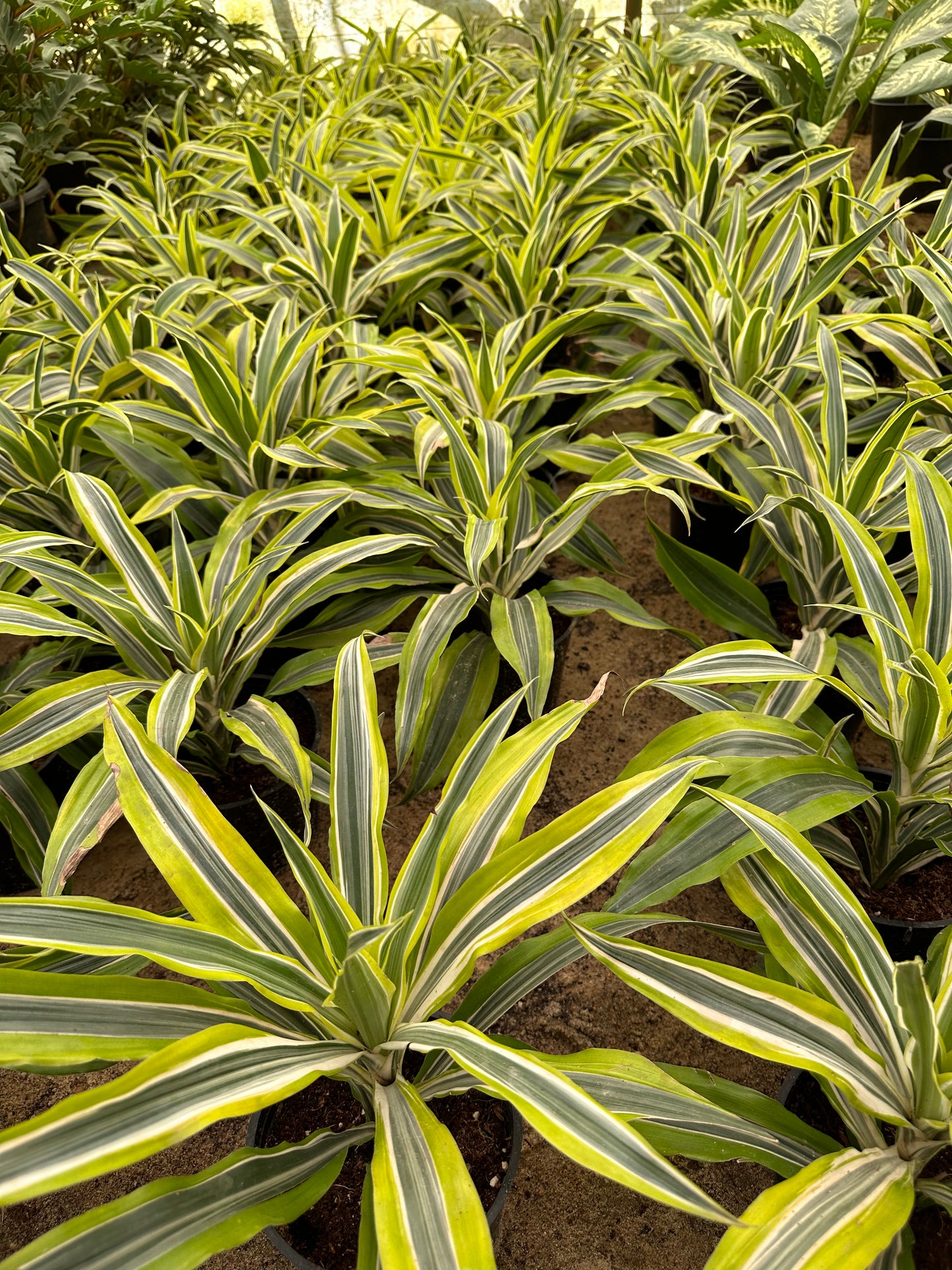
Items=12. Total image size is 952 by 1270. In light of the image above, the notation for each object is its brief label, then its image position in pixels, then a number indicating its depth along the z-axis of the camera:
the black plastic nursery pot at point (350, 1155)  0.83
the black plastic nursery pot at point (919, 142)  2.85
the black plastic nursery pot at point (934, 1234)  0.78
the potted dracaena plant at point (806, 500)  1.20
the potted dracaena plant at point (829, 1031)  0.60
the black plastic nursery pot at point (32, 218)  2.81
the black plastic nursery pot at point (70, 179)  3.37
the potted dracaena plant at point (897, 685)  0.90
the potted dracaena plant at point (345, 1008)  0.57
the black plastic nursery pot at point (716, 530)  1.66
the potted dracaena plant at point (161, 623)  1.08
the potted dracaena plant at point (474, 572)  1.18
